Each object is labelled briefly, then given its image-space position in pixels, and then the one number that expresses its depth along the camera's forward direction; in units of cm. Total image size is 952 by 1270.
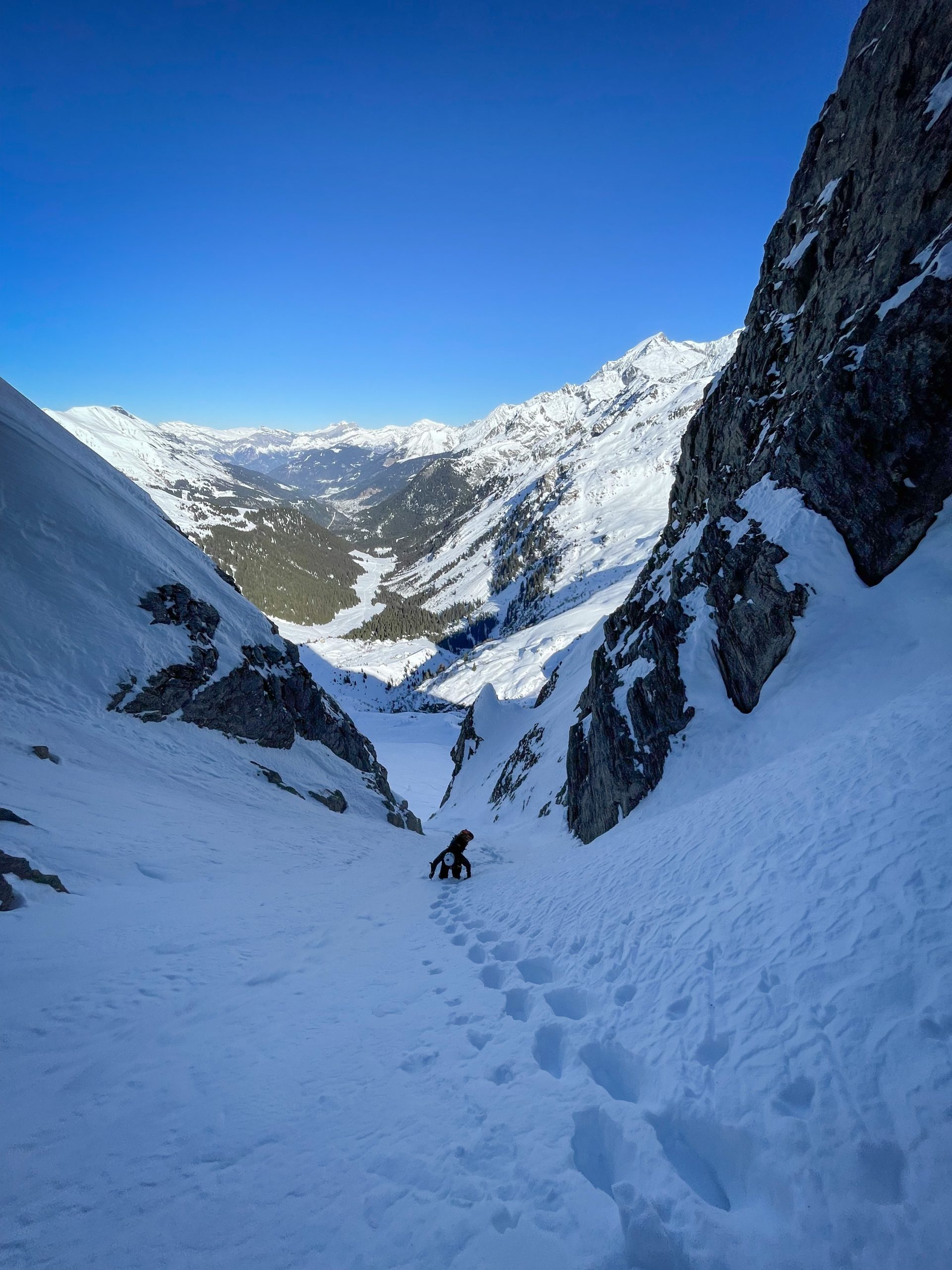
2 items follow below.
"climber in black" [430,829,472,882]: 1447
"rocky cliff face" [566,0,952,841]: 1361
